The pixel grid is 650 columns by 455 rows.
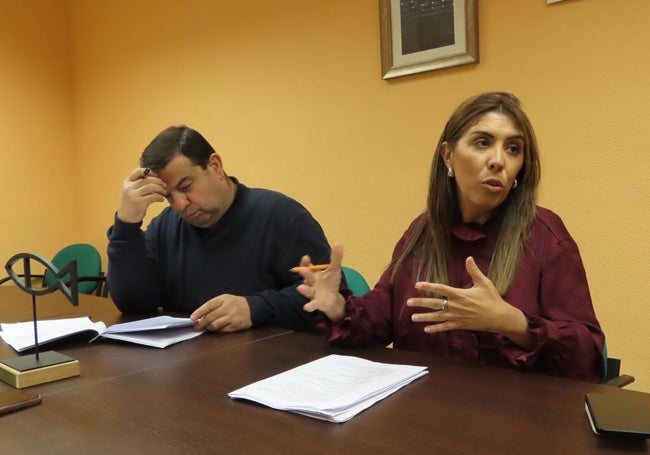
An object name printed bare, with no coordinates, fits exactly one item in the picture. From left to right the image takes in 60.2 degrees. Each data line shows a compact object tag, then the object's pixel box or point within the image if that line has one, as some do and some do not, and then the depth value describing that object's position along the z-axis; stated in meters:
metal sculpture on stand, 1.09
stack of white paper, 0.89
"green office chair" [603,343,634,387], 1.29
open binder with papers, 1.37
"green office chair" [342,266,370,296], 2.01
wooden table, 0.78
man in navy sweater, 1.79
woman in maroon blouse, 1.12
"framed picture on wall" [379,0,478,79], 2.29
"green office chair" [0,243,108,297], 3.47
